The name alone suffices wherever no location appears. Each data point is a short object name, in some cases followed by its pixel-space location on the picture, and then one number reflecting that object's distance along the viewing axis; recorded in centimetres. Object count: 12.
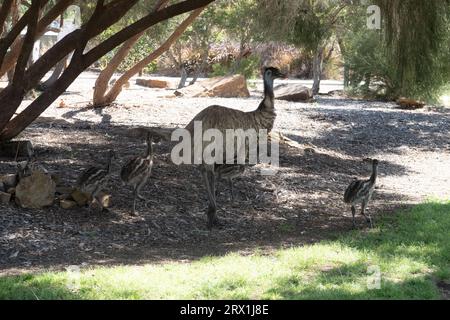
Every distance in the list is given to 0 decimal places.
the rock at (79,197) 1014
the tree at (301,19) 1891
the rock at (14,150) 1227
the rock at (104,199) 1029
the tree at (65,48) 1098
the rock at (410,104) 2677
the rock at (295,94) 2720
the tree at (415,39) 1223
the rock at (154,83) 3459
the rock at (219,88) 2608
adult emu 1014
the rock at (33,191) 986
